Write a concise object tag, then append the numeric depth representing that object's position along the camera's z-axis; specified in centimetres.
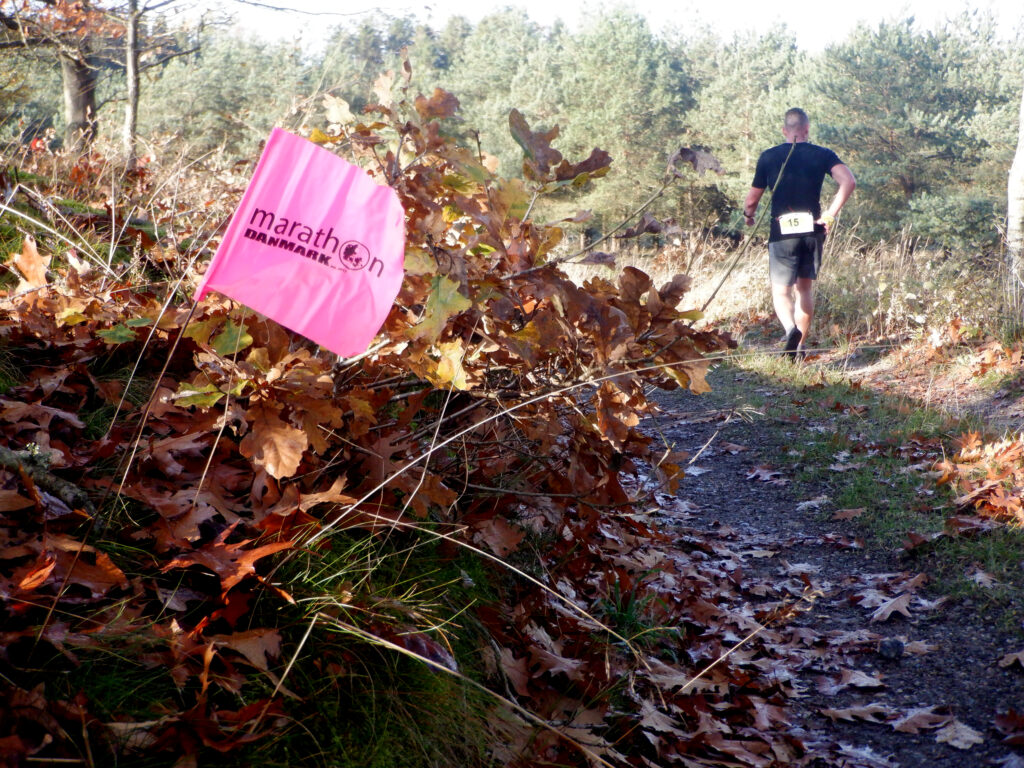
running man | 646
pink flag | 154
